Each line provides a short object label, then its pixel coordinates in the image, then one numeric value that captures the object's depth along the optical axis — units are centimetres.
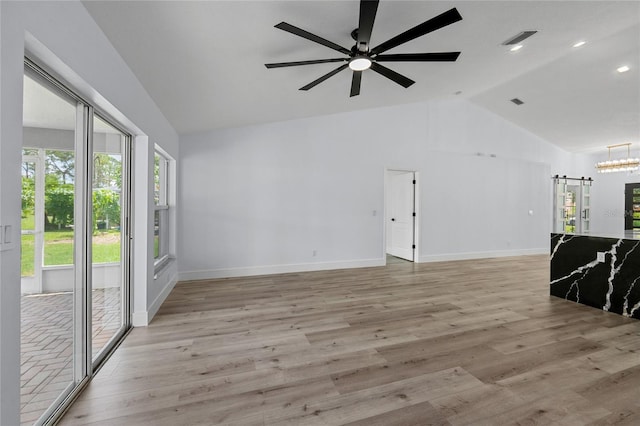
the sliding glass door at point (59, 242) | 148
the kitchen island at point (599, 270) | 321
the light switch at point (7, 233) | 110
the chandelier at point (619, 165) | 644
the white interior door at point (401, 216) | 637
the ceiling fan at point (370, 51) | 185
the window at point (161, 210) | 384
